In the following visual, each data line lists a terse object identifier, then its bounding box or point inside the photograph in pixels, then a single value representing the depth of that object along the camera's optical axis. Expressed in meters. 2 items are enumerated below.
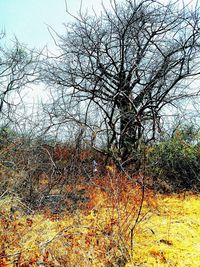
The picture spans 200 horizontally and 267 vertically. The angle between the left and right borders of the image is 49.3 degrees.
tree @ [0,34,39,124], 8.84
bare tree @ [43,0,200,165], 6.40
